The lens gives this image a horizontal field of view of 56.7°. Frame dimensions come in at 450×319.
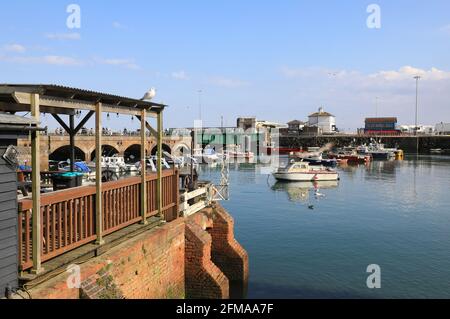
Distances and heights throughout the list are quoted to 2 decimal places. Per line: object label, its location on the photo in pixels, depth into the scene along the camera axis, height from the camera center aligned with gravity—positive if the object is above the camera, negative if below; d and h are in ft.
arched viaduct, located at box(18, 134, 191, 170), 170.60 -3.89
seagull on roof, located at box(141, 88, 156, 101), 37.47 +3.93
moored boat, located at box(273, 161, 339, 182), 171.94 -14.54
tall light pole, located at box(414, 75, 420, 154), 402.68 -5.07
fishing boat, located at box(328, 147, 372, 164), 296.51 -13.24
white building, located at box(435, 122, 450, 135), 544.21 +15.51
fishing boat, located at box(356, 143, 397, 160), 327.47 -10.50
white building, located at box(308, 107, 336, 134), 520.42 +22.20
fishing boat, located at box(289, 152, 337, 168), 262.47 -13.41
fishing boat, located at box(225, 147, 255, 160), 305.53 -11.94
